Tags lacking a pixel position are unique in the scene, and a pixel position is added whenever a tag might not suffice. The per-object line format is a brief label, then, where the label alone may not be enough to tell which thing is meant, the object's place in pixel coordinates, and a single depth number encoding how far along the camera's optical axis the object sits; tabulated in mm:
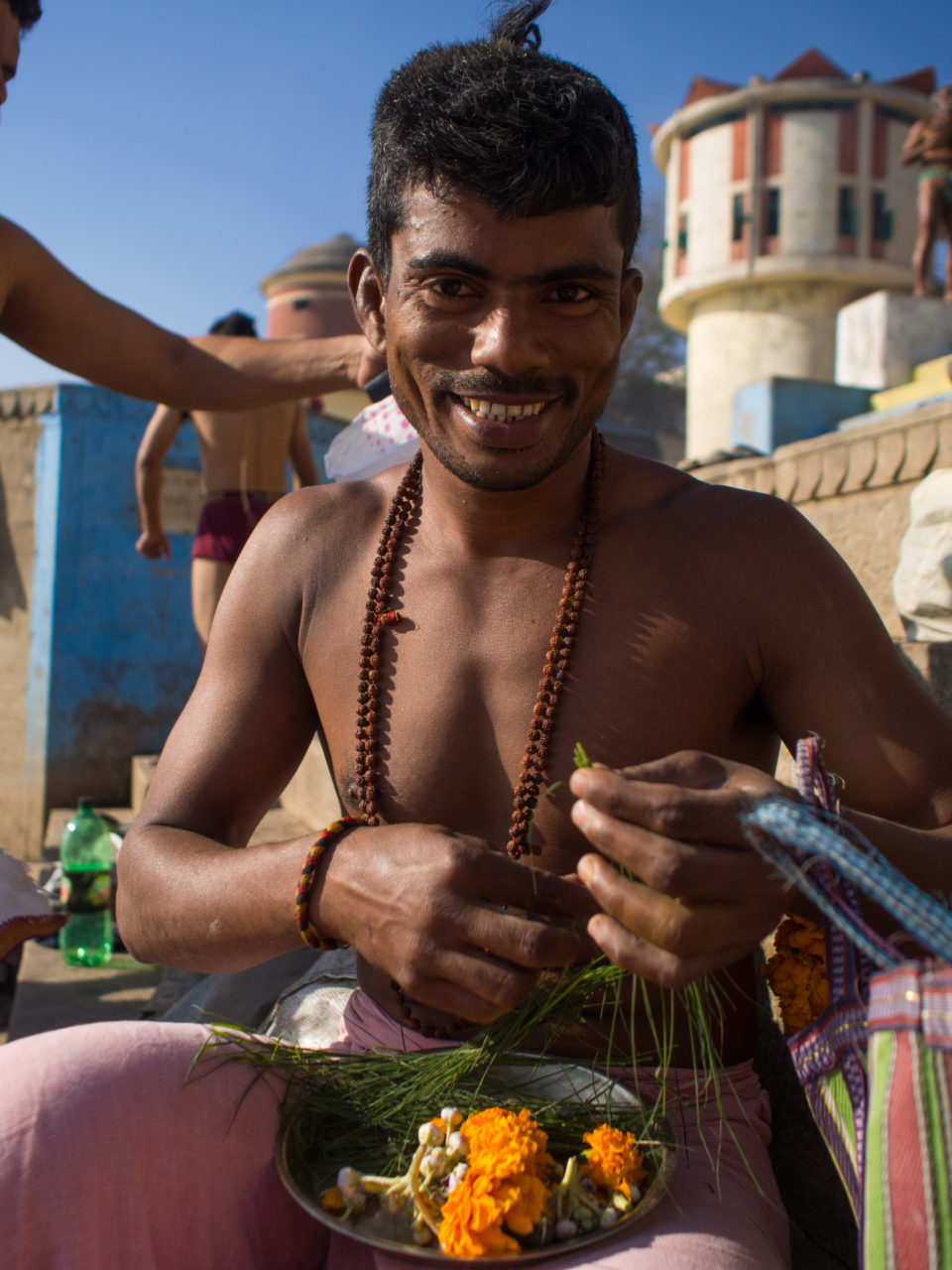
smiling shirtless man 464
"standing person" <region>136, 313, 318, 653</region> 4605
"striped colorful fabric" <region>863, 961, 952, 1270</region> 343
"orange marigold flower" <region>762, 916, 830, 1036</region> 481
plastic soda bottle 1570
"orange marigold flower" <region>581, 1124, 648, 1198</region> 468
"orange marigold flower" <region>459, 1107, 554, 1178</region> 443
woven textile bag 343
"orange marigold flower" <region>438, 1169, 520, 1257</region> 431
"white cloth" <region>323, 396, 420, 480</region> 896
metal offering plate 435
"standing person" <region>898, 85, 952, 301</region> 9135
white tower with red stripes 18916
